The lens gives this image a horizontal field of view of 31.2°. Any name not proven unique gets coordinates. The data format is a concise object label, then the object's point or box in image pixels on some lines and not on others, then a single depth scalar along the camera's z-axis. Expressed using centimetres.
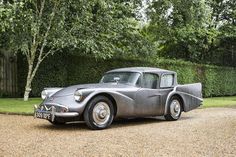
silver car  931
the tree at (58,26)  1665
